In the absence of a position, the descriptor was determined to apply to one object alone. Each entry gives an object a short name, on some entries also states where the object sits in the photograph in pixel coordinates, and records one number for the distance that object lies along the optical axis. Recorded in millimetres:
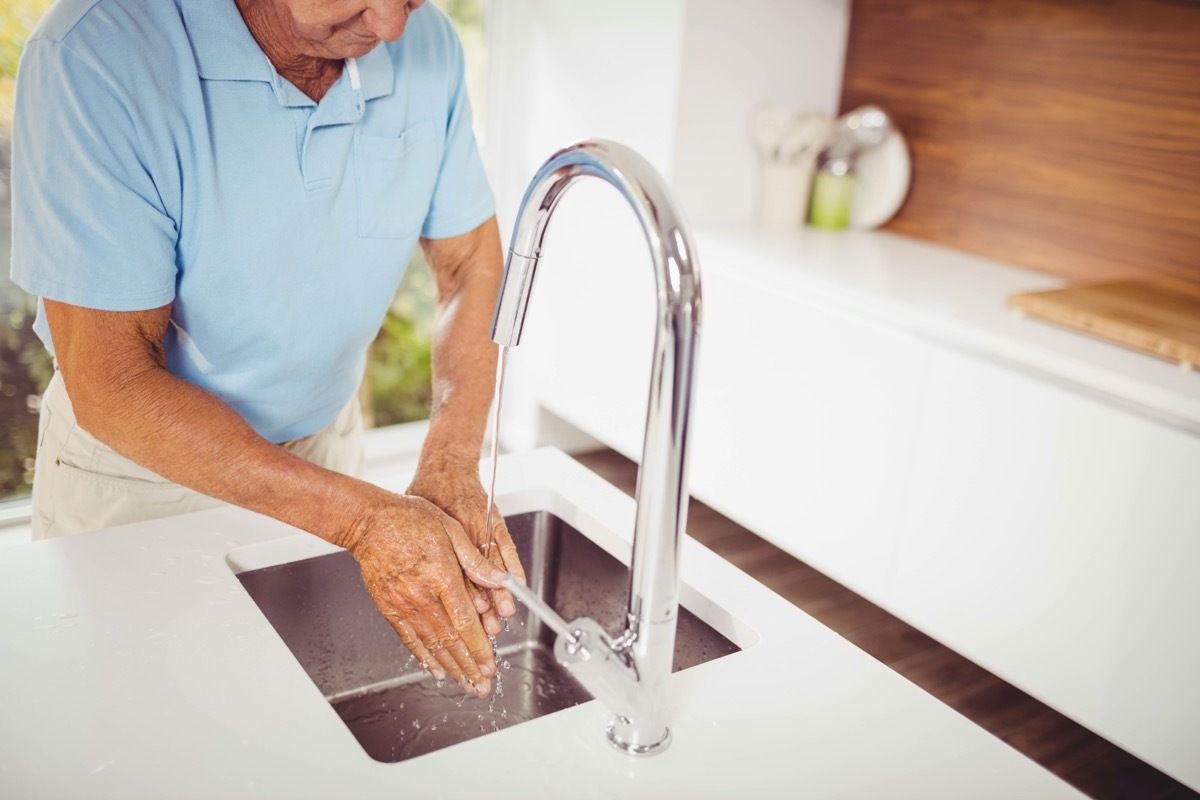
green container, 2861
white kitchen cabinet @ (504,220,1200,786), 1858
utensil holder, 2850
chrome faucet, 749
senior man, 1130
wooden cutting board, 1944
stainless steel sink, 1185
